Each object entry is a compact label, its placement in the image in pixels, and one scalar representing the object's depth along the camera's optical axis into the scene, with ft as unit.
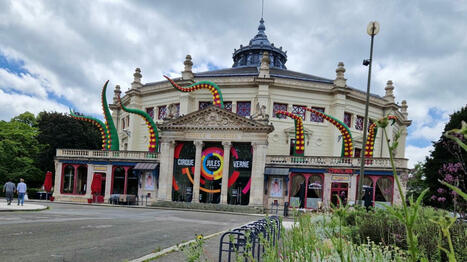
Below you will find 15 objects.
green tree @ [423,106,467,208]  106.93
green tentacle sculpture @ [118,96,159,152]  130.82
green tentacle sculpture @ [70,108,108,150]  138.92
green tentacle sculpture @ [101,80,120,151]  136.67
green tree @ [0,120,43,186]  146.98
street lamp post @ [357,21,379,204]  63.31
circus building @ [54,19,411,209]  112.37
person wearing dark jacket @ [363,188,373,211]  68.75
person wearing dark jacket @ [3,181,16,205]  80.23
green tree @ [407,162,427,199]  159.63
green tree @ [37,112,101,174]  165.89
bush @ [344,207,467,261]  22.78
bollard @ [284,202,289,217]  93.71
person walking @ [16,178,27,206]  78.84
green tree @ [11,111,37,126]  172.24
